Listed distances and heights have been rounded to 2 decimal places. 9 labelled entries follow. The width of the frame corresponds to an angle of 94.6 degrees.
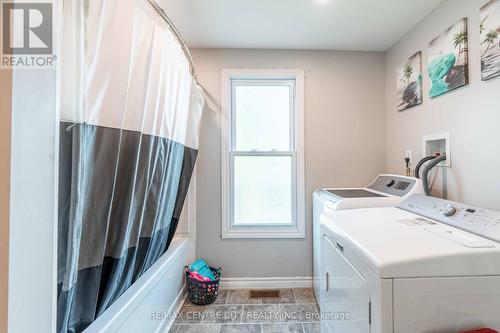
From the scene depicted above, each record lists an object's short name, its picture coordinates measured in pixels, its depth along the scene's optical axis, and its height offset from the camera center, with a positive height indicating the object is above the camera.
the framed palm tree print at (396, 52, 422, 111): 1.80 +0.71
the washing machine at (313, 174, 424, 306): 1.61 -0.21
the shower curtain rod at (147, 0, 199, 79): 1.15 +0.84
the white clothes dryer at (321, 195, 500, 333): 0.75 -0.37
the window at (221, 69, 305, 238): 2.28 +0.15
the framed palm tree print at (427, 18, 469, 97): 1.38 +0.70
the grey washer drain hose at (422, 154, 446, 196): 1.56 -0.01
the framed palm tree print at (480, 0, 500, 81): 1.19 +0.68
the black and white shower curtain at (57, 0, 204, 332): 0.73 +0.09
